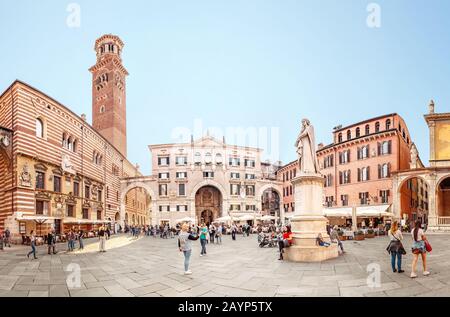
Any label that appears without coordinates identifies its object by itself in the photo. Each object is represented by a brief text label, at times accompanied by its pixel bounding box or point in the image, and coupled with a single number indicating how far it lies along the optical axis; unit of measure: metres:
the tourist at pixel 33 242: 13.88
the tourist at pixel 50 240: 15.64
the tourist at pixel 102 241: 16.42
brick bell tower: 58.91
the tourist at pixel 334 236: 12.25
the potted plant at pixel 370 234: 23.14
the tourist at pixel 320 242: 10.87
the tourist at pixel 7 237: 20.79
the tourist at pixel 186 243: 8.80
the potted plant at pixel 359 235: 20.70
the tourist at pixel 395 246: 8.17
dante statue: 11.92
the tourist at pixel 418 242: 7.70
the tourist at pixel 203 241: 13.92
